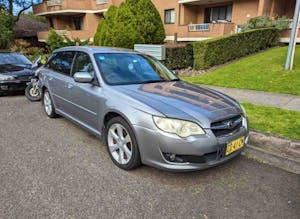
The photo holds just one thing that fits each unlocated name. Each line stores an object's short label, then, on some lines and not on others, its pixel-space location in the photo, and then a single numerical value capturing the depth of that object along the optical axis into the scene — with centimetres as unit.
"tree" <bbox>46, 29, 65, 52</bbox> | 1596
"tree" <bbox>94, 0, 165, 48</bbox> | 1183
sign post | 771
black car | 708
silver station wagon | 265
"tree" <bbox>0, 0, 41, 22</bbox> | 2405
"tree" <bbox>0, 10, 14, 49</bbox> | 2155
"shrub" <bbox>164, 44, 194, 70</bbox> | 1048
